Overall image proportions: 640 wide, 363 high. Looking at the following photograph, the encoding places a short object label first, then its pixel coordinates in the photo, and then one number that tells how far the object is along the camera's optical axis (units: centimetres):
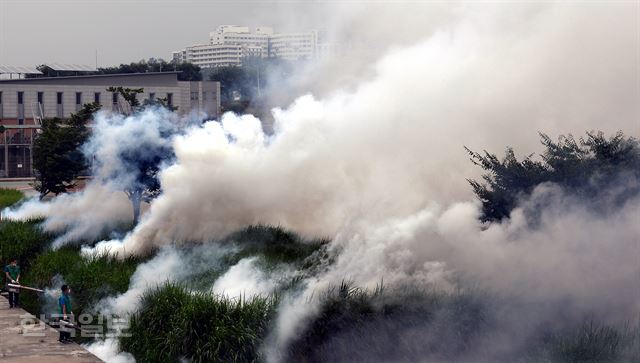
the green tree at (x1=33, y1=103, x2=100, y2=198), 4700
